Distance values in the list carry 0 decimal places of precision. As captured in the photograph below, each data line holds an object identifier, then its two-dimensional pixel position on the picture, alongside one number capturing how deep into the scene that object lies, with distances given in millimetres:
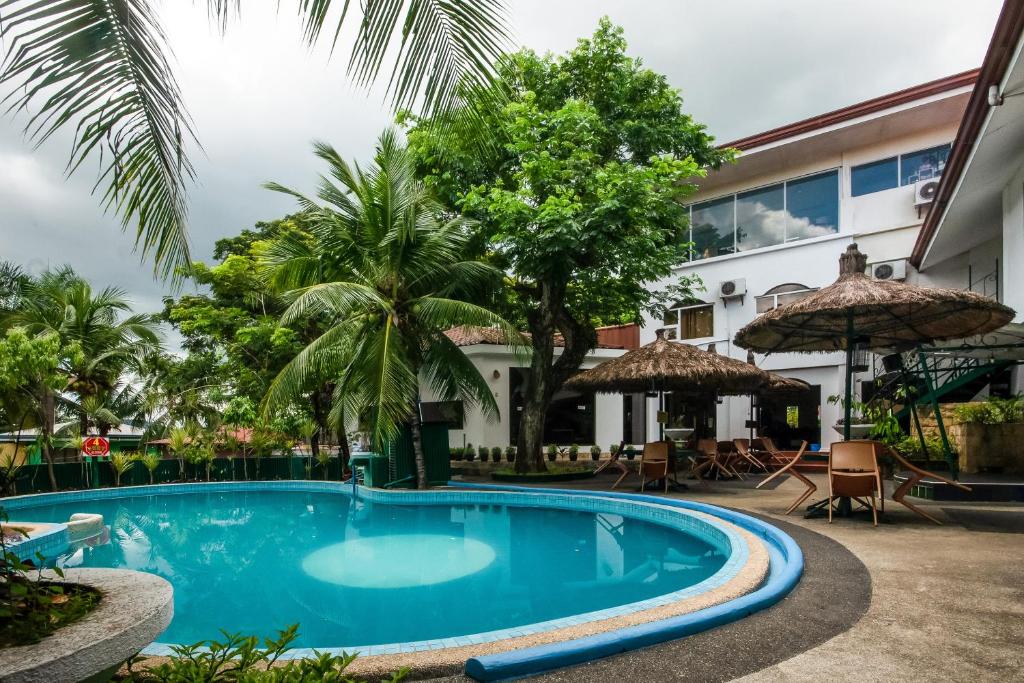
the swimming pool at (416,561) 5000
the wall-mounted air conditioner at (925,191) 14523
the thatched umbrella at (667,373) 11627
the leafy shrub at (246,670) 2229
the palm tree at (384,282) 10891
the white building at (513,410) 17719
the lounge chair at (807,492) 7284
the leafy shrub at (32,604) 1990
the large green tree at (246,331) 16328
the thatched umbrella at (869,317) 6797
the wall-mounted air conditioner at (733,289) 17562
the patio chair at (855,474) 6672
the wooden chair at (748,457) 12867
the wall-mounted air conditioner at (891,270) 15086
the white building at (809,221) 14969
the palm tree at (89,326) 15930
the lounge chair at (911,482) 6758
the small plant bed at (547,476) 13188
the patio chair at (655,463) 10461
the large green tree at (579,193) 11336
